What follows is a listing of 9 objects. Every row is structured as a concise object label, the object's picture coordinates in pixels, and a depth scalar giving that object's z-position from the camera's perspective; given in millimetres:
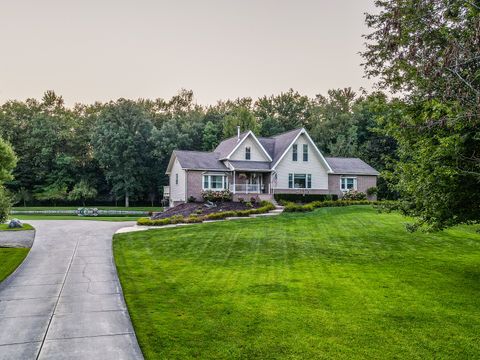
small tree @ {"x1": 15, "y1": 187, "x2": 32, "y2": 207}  47234
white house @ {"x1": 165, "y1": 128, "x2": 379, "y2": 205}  33031
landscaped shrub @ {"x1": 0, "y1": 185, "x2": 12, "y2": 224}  15039
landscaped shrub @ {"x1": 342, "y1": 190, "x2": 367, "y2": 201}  35000
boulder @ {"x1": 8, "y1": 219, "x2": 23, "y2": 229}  21309
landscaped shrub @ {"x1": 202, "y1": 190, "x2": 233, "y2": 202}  32031
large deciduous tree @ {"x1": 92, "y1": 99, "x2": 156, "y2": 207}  47500
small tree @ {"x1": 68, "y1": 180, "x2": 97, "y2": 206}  46772
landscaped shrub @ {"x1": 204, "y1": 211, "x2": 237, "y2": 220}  22984
